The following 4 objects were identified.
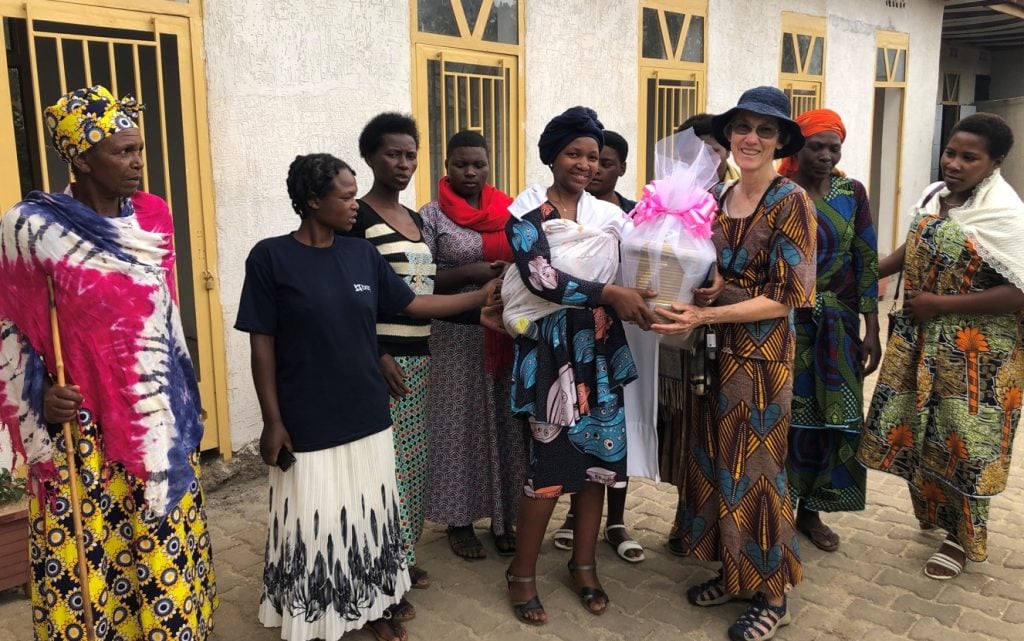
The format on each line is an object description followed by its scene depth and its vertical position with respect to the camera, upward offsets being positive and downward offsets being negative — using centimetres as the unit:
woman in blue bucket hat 290 -60
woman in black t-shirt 261 -72
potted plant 335 -147
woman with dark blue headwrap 291 -50
